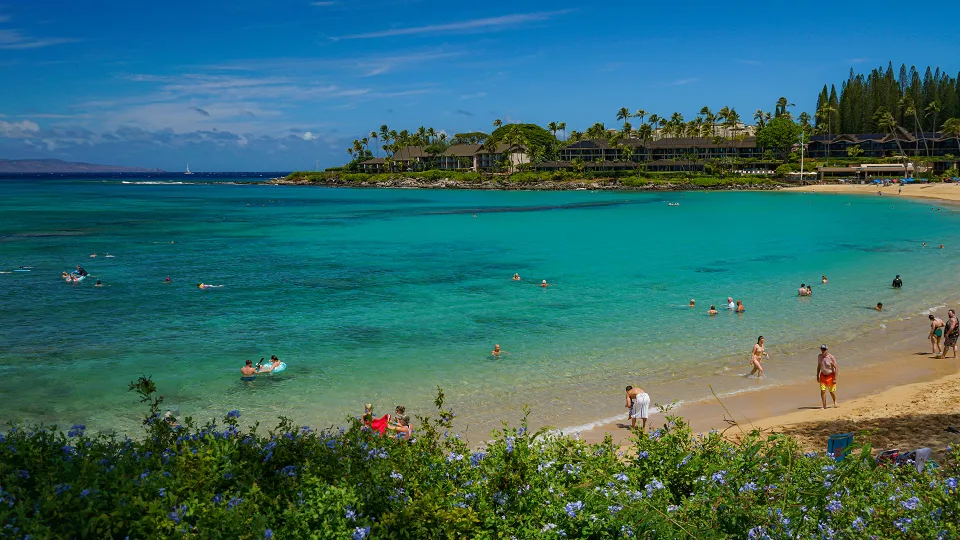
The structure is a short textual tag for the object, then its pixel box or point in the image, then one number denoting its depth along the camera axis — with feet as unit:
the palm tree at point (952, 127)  429.79
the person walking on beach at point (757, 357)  65.64
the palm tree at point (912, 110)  470.80
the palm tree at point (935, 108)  472.89
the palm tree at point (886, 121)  466.29
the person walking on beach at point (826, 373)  54.85
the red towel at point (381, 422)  47.06
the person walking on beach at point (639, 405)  50.70
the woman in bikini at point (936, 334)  73.00
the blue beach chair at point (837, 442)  39.99
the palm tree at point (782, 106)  593.01
